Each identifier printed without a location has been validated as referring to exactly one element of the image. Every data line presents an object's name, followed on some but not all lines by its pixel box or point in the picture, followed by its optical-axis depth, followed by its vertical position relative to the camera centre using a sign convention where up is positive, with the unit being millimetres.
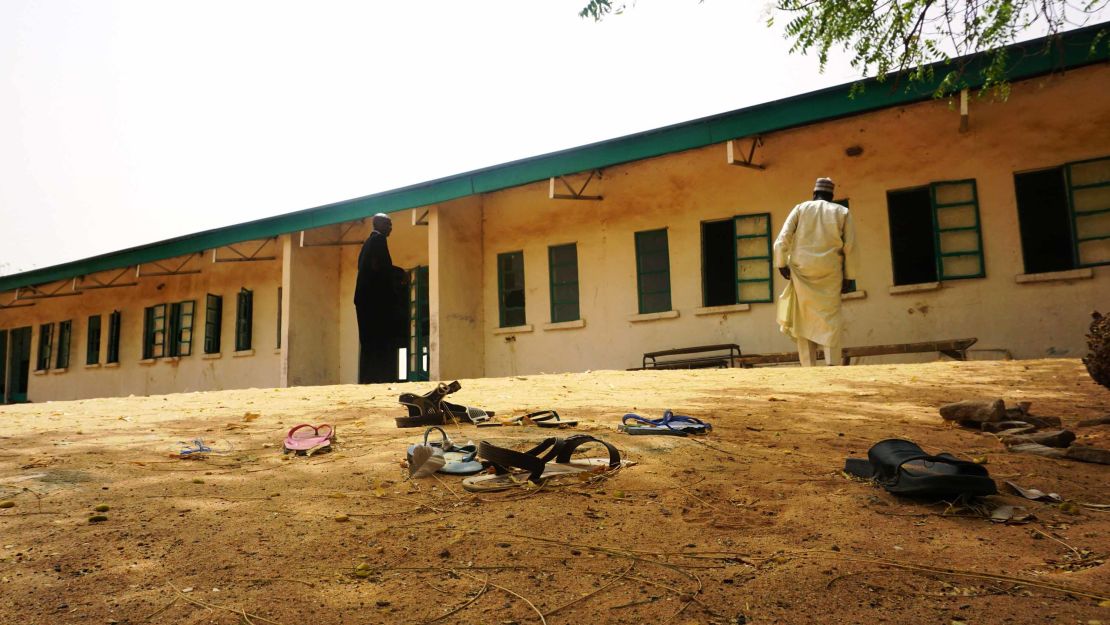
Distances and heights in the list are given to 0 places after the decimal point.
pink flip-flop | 4020 -340
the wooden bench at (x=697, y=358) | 11102 +158
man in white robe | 8414 +1141
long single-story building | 9469 +2045
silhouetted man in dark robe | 8789 +862
